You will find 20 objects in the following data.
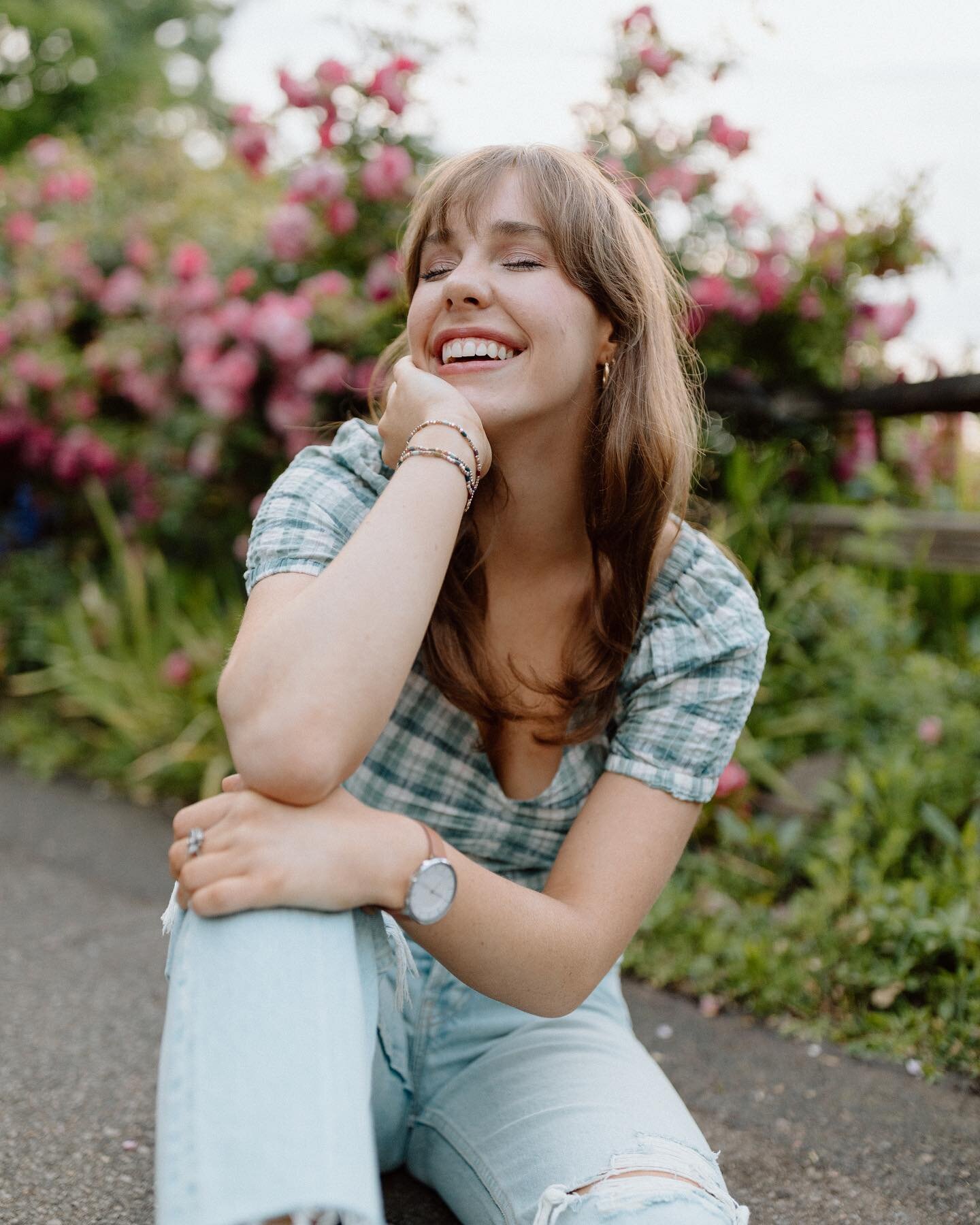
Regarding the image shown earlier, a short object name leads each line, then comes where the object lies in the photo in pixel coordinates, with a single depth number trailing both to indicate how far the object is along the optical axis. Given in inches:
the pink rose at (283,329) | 149.4
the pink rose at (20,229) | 209.2
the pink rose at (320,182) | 153.3
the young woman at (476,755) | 46.3
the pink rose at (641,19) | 149.9
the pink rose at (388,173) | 149.9
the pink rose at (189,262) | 166.4
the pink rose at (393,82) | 151.6
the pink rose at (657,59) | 148.9
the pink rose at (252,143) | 166.2
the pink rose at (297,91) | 153.6
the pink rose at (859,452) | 159.9
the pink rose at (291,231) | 157.4
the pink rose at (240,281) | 160.1
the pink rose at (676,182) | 147.9
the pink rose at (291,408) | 151.9
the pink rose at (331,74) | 151.9
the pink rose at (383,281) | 148.9
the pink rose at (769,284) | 149.9
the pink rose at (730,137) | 148.4
